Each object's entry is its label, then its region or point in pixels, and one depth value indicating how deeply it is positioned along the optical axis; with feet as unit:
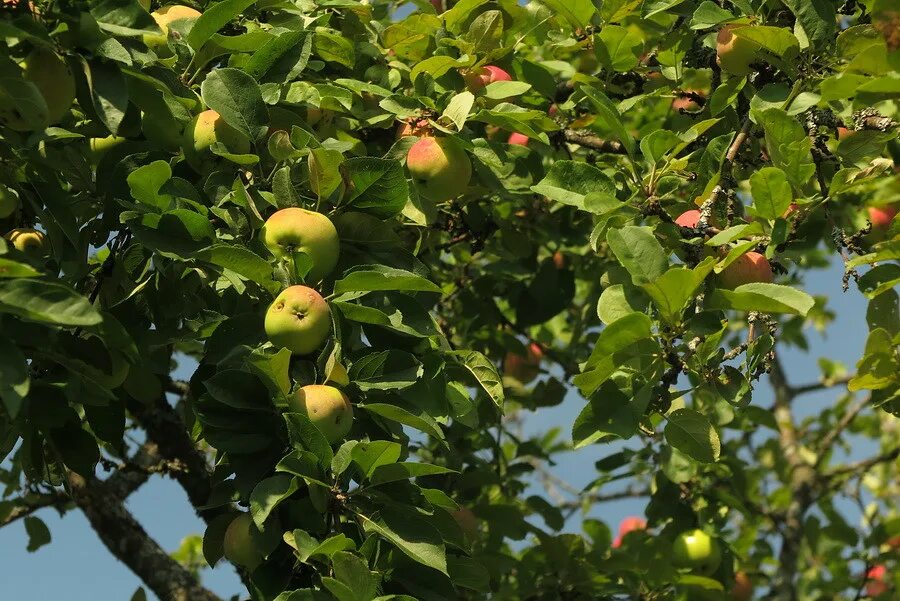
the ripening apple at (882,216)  6.68
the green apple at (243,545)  5.38
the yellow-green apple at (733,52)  6.72
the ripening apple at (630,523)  11.96
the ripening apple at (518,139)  8.92
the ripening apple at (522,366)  10.73
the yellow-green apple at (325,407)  5.12
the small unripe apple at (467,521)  8.66
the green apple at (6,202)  5.63
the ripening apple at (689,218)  6.40
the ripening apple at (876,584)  11.35
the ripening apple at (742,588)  11.35
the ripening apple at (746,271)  5.81
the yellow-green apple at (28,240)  5.86
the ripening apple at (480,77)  7.41
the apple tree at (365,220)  5.14
